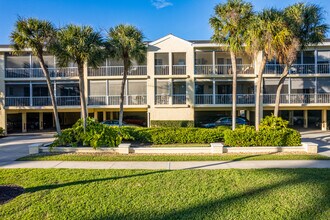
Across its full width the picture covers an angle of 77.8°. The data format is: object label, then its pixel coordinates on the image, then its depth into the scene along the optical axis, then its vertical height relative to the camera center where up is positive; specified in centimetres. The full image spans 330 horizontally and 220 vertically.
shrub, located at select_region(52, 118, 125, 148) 1079 -158
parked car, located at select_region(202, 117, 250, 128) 2041 -147
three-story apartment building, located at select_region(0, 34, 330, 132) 2061 +260
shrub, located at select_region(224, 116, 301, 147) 1083 -162
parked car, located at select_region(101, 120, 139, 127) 1901 -141
